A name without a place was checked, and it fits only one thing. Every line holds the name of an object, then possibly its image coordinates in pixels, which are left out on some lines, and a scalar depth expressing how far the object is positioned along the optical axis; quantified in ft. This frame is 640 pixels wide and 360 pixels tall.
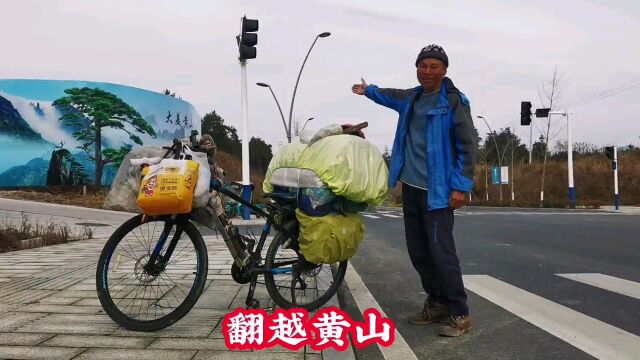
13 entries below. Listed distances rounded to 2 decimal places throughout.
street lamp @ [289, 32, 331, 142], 81.48
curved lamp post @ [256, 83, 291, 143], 95.55
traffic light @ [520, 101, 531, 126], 86.28
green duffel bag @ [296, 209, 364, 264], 12.40
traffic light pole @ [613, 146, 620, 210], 95.40
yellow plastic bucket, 10.62
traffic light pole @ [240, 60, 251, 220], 53.16
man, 12.01
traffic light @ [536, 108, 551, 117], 91.86
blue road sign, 137.61
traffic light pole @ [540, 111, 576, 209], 101.30
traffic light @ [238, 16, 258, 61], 40.50
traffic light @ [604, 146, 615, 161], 96.06
